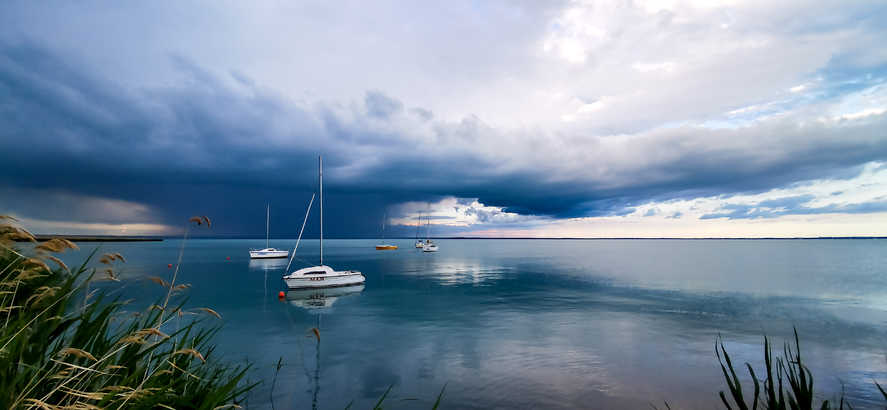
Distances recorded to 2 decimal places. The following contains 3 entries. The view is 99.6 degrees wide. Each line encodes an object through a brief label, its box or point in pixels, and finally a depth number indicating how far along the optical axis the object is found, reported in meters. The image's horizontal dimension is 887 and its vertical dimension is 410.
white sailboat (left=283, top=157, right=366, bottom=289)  40.97
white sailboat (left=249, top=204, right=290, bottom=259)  108.45
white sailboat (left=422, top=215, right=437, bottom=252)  151.85
